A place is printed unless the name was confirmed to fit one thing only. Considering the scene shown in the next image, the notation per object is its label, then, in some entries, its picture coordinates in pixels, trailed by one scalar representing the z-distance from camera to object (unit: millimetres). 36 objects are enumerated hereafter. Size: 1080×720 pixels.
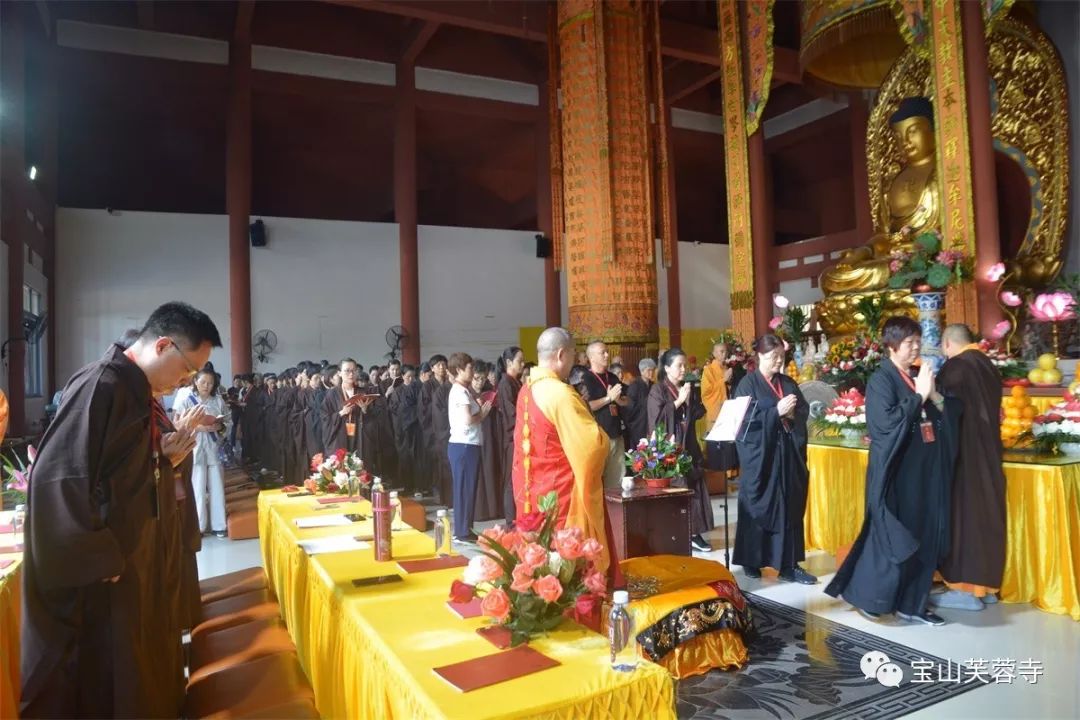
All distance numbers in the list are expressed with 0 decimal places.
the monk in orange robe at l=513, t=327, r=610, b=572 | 2650
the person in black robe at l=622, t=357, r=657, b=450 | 6180
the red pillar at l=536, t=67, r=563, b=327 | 13393
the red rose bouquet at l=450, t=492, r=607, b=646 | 1713
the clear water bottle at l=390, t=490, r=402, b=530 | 3011
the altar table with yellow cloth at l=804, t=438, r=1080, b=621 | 3707
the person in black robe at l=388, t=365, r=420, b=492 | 8797
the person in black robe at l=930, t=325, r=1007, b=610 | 3754
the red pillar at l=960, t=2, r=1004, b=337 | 6512
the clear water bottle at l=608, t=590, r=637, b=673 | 1560
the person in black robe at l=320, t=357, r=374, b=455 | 6137
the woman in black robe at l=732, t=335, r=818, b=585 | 4289
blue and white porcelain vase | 6098
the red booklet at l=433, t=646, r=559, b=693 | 1473
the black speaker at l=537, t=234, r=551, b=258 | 13578
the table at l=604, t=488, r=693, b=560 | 4027
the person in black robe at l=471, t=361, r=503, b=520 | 6641
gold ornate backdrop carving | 7969
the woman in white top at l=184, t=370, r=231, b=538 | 6047
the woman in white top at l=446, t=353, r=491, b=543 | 5551
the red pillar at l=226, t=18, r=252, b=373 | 11266
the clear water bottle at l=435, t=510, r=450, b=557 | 2584
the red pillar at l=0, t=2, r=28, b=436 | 7820
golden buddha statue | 8195
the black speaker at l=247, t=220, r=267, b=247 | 11570
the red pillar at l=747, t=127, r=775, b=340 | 9117
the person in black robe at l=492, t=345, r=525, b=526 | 6168
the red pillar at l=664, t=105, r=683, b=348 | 14445
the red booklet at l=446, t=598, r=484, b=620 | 1895
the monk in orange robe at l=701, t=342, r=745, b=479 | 8194
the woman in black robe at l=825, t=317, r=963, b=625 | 3525
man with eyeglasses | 1729
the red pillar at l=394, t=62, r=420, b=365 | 12344
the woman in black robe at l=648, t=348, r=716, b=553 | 5332
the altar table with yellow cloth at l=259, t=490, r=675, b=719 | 1419
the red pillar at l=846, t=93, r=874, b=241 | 12977
